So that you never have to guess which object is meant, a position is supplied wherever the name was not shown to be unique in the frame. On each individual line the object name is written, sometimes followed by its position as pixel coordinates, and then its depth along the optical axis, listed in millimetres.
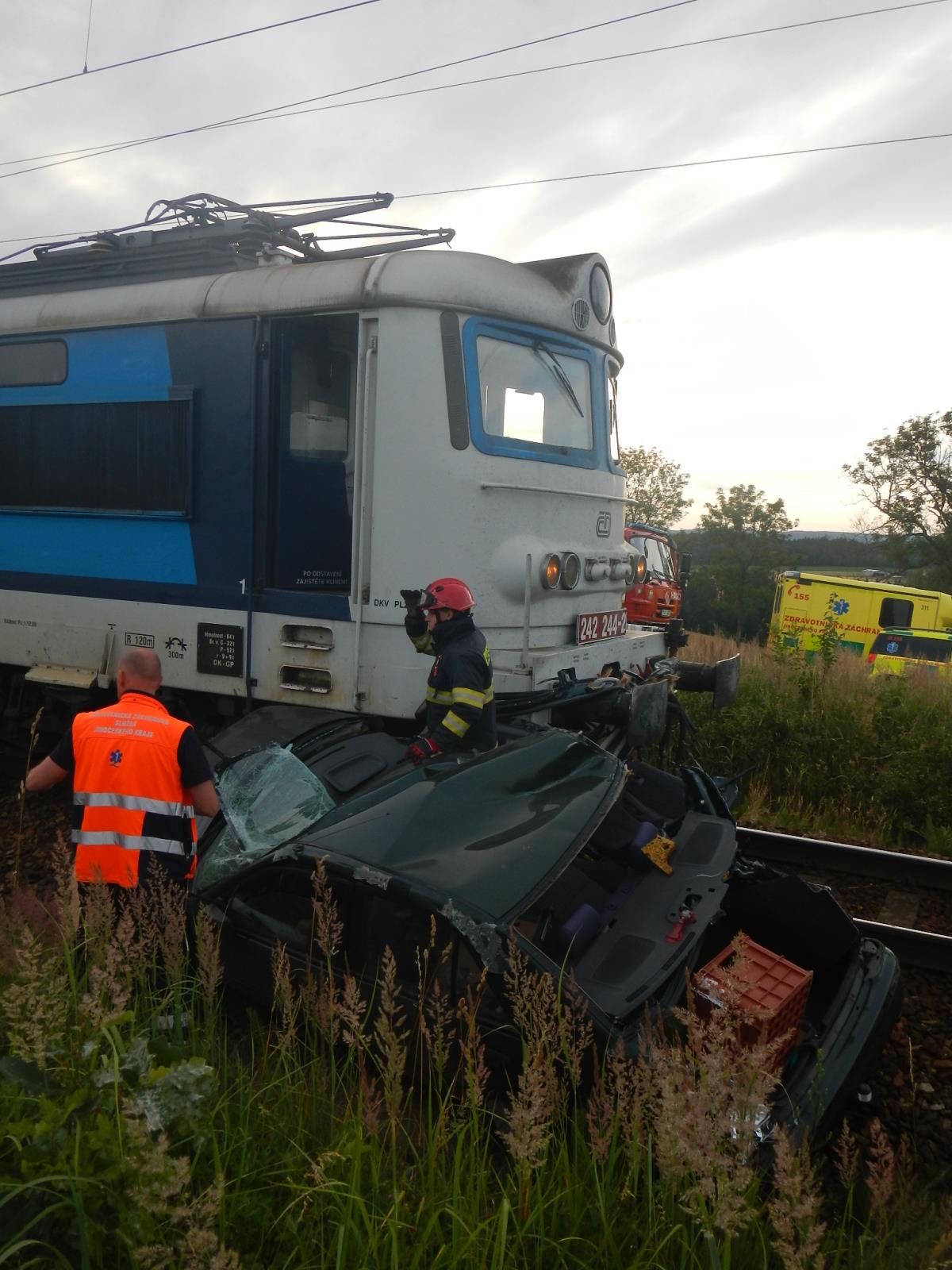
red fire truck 17203
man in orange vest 3875
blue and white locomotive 5637
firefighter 5078
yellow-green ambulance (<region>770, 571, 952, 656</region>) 17516
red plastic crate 3334
